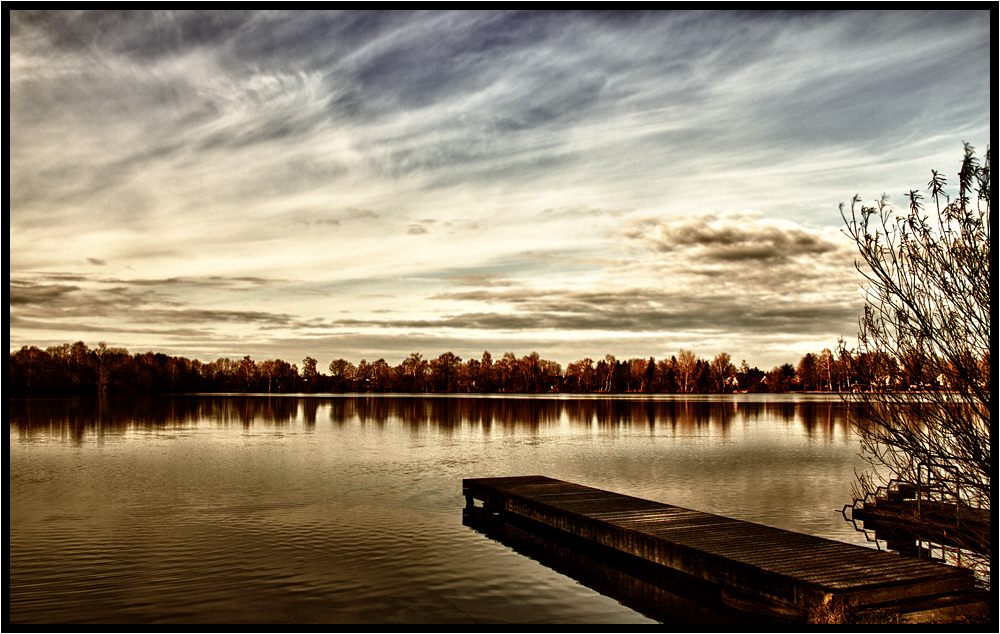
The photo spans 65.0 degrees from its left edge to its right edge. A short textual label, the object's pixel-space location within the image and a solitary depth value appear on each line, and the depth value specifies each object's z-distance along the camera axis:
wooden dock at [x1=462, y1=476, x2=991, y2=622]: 8.77
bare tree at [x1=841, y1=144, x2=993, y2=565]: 8.57
